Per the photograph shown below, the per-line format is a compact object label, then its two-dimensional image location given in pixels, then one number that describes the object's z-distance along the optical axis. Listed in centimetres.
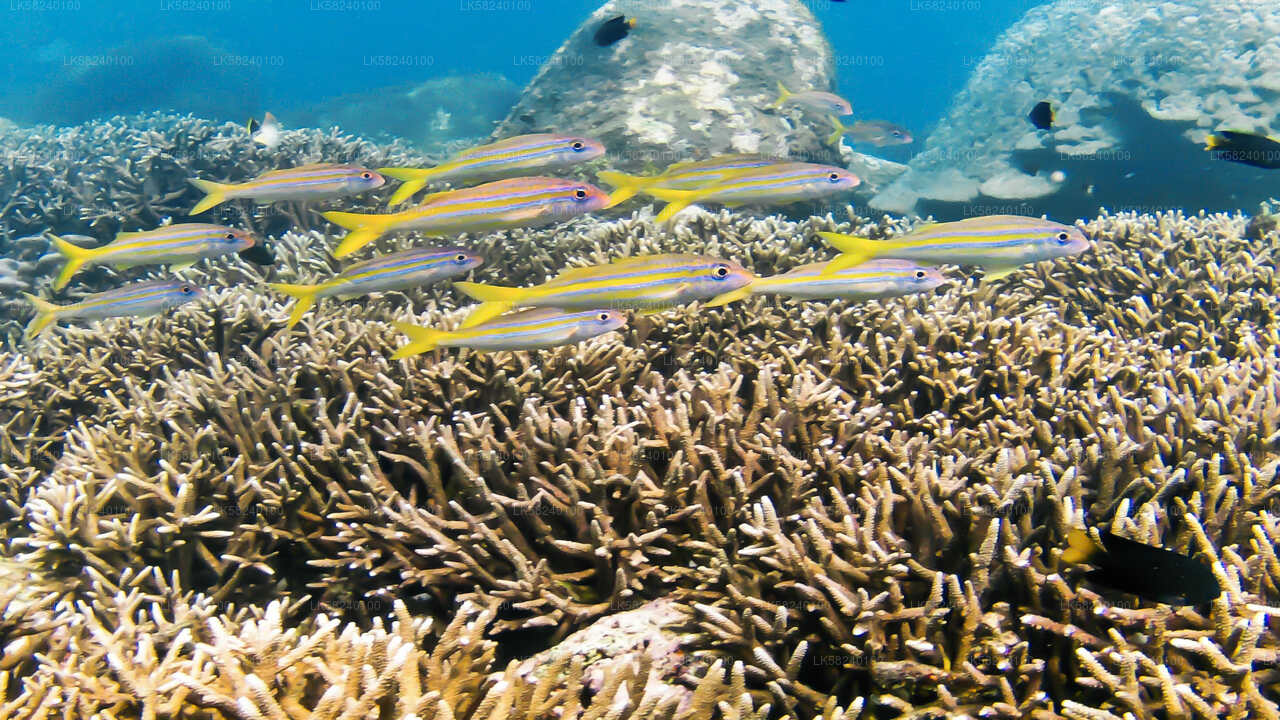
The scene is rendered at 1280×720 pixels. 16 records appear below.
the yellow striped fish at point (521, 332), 270
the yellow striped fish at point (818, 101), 833
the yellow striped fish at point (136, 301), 398
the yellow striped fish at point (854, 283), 318
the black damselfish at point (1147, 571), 159
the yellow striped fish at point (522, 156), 439
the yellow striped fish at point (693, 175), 403
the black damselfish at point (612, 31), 813
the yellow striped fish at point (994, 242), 343
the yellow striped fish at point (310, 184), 453
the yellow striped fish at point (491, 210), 347
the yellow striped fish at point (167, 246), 431
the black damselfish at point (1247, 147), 484
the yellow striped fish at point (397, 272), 345
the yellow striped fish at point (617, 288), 295
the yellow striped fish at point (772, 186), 409
